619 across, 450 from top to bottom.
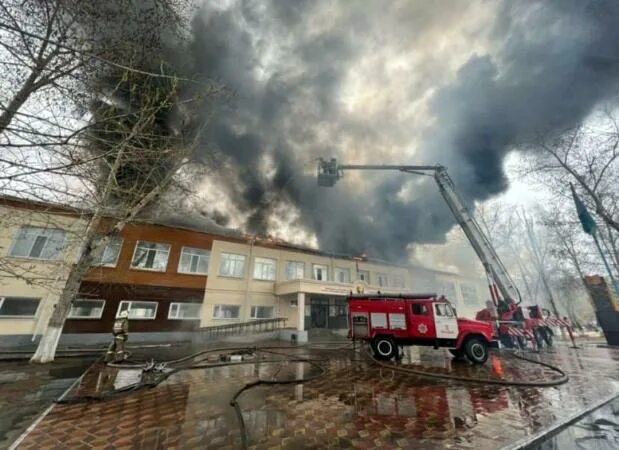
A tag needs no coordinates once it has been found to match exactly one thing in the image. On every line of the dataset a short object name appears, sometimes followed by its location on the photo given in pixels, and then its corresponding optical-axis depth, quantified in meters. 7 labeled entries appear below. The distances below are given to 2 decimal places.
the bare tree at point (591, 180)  12.97
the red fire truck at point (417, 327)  10.10
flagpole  13.48
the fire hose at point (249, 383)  5.23
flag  13.72
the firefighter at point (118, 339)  9.34
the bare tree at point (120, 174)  5.02
